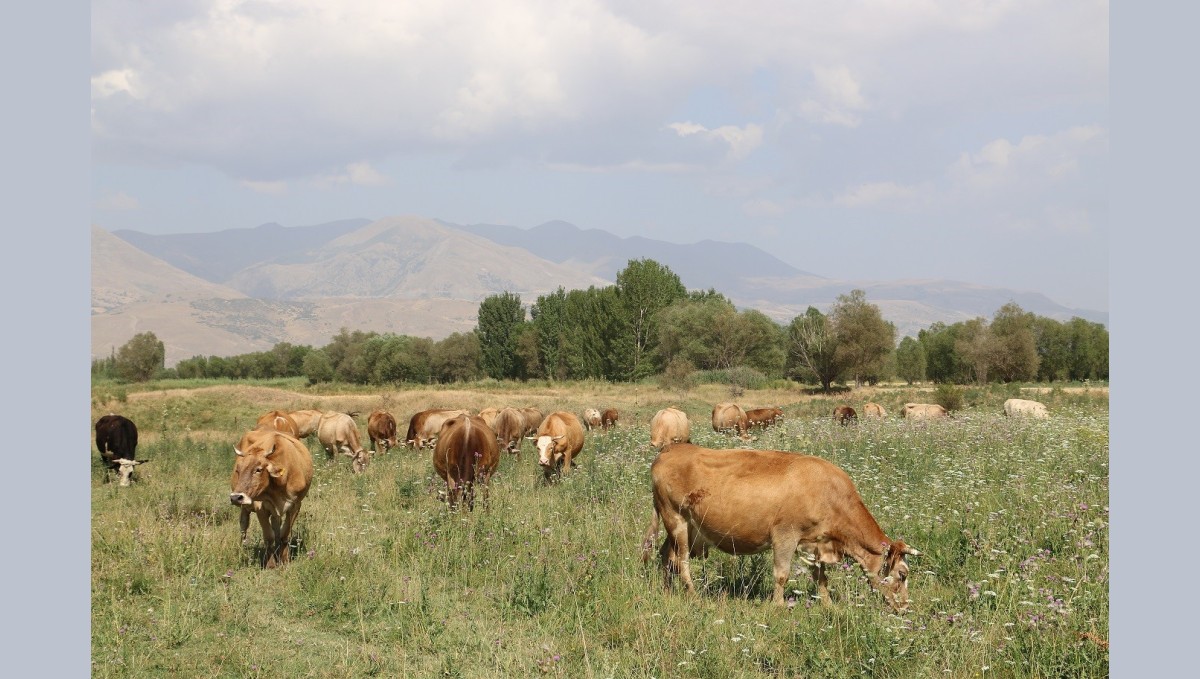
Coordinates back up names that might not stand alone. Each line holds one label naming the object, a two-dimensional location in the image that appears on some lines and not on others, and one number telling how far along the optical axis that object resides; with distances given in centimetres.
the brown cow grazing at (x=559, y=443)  1627
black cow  2241
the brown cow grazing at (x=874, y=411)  3091
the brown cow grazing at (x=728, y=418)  2798
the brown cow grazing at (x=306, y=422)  2835
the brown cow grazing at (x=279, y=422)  2283
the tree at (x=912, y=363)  12512
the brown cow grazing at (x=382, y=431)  2814
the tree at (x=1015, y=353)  7750
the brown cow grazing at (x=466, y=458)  1412
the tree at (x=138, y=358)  11069
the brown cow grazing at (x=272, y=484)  1042
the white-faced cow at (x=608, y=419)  3284
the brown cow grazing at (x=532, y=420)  2736
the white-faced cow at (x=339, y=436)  2530
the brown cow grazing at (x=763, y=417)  2859
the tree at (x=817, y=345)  7625
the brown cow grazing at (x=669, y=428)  2283
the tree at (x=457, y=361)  12794
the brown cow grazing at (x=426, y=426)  2714
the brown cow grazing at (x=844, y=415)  2523
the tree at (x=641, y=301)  9275
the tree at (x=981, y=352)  7706
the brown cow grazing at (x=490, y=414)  2630
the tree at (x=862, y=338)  7494
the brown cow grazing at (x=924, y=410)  2891
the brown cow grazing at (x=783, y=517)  842
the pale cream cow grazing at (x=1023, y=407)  2756
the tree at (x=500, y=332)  11852
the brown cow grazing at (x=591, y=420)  3319
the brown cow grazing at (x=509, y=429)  2062
